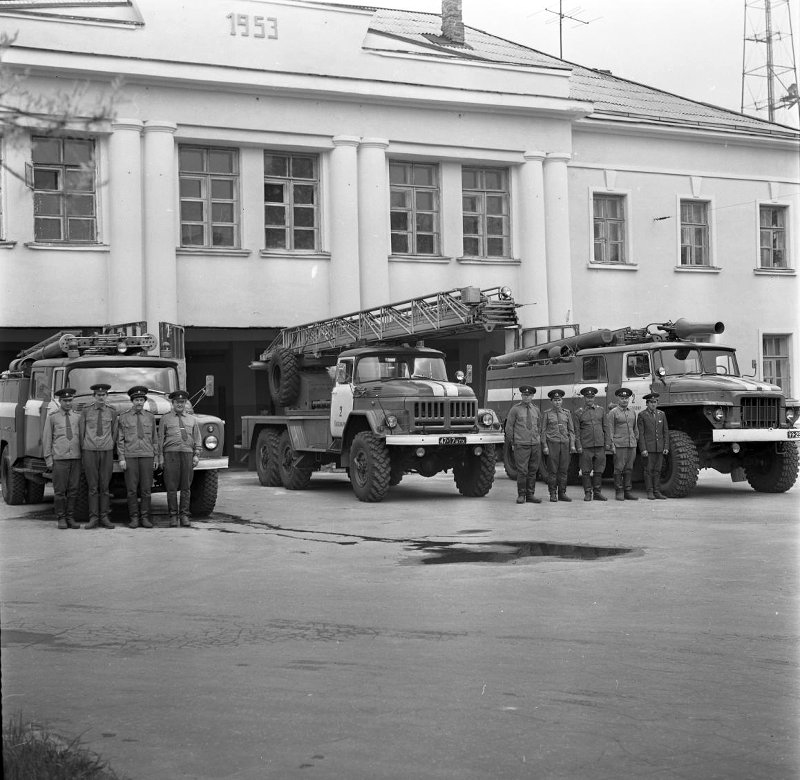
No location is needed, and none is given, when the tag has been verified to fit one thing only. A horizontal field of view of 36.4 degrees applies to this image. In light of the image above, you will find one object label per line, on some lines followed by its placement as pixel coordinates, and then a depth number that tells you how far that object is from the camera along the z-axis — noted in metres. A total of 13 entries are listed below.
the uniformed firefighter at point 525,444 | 16.67
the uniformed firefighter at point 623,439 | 16.83
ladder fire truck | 17.02
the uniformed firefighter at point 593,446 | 17.08
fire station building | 23.64
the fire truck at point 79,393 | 15.05
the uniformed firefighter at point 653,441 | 16.92
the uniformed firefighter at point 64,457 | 13.99
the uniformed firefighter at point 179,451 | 14.03
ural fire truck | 17.31
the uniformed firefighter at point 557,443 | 17.02
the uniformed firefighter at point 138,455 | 13.91
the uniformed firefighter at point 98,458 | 13.93
